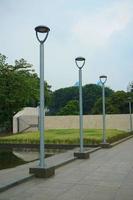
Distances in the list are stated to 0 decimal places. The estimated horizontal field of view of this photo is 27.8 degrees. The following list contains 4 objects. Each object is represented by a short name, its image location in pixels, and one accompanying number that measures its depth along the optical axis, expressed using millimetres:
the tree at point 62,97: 59018
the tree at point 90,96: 55158
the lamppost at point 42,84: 7013
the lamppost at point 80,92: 10288
